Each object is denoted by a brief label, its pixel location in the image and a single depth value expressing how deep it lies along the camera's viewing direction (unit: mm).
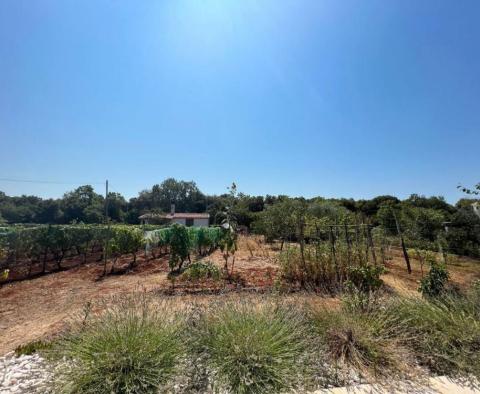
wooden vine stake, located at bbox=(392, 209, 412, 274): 8355
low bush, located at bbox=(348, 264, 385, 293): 5379
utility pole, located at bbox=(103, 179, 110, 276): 8935
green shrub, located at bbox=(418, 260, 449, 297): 4445
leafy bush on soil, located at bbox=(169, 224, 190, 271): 7941
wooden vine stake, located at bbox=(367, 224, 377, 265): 7238
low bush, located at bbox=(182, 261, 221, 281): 6255
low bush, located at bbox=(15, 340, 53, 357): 3126
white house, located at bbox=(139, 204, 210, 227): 41156
